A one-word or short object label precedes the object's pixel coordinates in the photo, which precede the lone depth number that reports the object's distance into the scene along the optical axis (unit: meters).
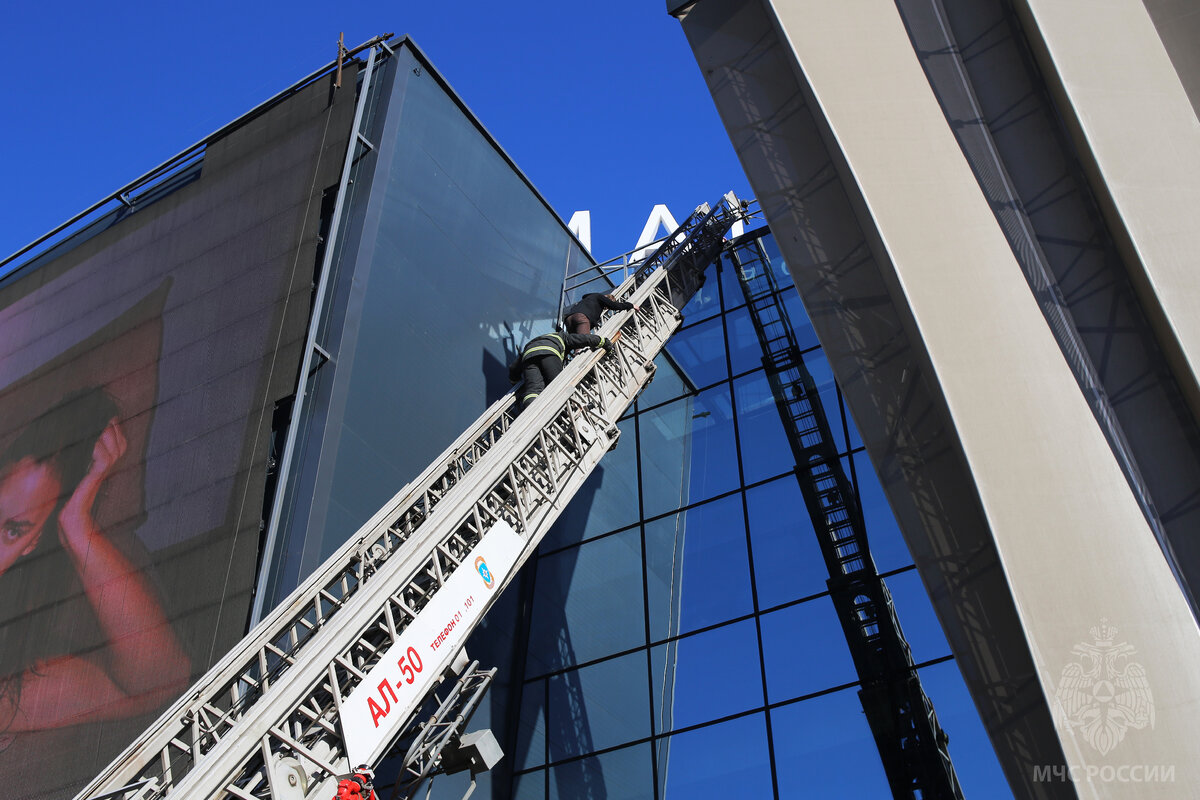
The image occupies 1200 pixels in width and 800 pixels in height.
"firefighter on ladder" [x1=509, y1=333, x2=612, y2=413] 14.59
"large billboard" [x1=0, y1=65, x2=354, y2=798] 13.14
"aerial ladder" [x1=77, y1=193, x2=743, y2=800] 7.87
